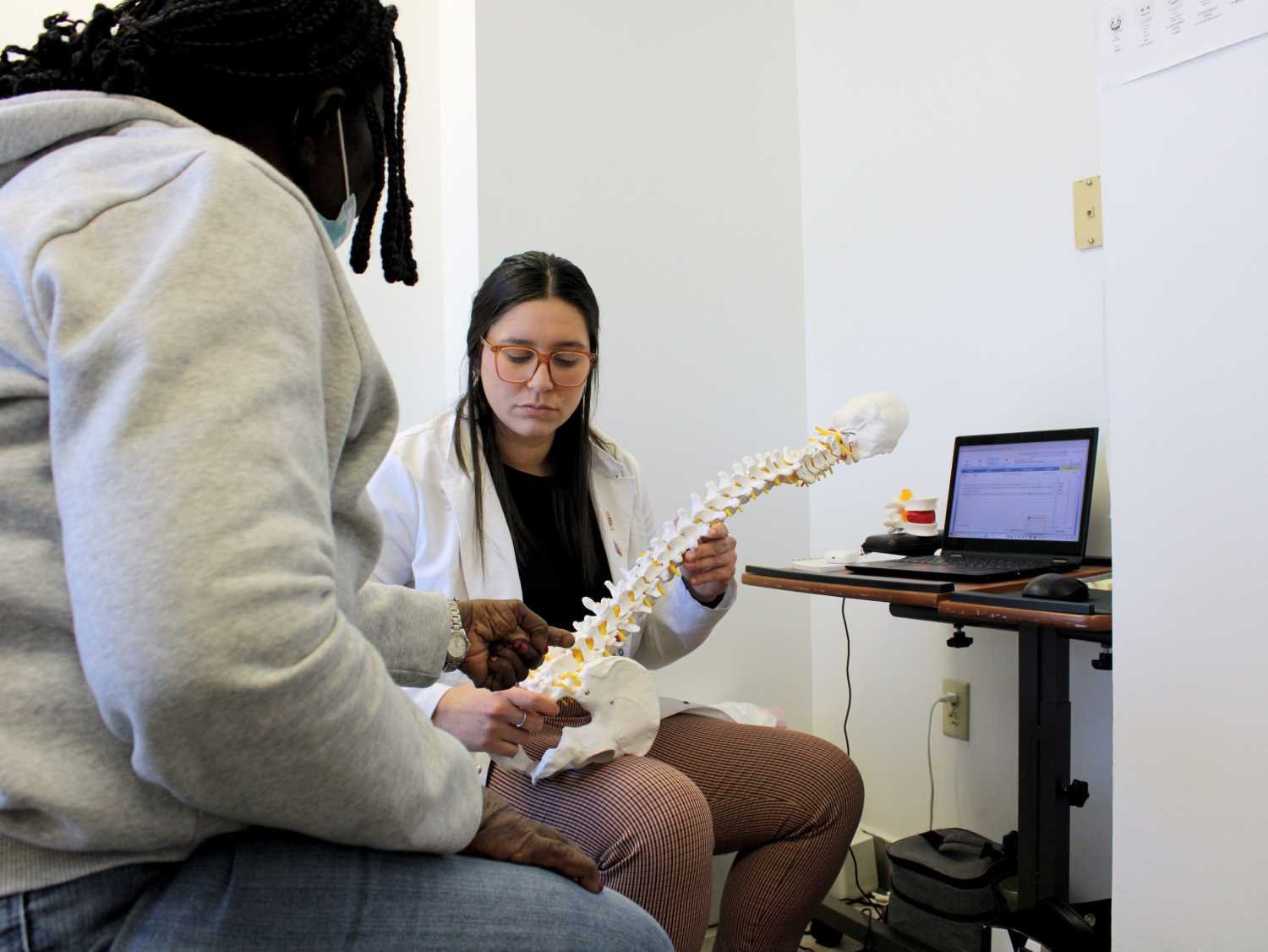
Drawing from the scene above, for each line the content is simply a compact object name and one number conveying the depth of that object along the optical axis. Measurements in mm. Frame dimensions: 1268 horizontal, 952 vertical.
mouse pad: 1330
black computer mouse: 1369
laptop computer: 1830
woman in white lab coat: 1291
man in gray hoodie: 511
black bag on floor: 1848
